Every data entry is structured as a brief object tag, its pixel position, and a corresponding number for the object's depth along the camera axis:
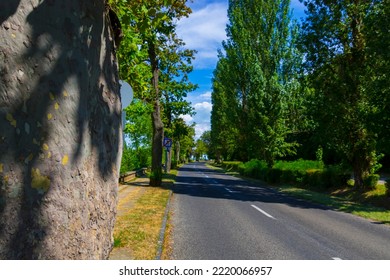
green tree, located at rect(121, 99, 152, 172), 24.76
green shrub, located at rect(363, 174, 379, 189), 17.67
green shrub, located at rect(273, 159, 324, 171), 26.04
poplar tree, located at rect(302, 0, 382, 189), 18.83
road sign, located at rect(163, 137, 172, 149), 28.61
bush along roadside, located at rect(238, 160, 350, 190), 21.03
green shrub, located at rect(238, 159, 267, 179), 31.29
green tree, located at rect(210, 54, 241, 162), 38.98
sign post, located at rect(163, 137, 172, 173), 28.67
